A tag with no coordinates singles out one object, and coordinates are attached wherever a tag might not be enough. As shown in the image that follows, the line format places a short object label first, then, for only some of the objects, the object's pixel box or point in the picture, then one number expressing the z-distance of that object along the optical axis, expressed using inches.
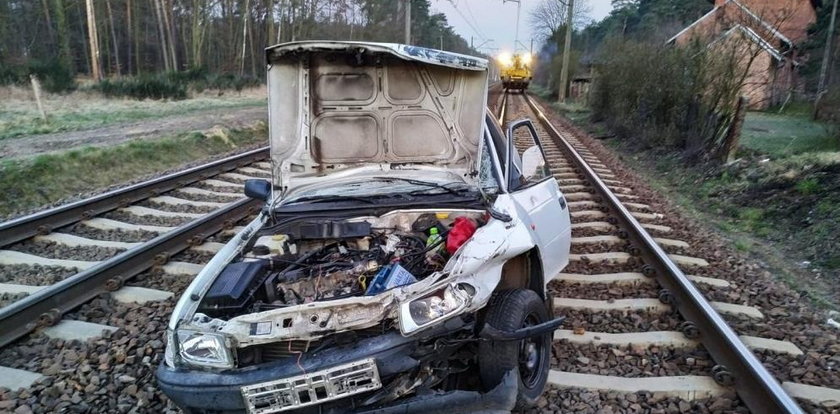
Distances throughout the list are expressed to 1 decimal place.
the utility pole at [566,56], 1260.7
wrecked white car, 102.5
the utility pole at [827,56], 895.3
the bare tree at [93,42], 1063.7
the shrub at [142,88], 973.2
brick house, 423.8
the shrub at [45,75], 963.3
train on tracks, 1596.9
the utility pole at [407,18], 976.3
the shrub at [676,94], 427.5
